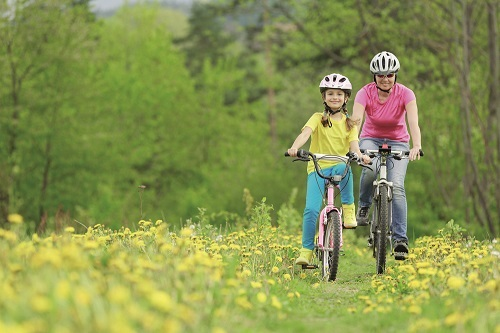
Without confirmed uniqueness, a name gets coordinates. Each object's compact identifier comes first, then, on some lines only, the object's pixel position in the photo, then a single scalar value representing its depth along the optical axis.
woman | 14.27
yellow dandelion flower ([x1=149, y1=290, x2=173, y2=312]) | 6.68
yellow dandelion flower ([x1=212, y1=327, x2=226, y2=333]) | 7.10
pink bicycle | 13.49
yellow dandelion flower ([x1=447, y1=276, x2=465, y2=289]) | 8.77
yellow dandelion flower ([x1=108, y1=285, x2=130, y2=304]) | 6.50
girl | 13.89
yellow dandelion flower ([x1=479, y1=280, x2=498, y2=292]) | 8.45
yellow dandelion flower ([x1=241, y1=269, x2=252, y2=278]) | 10.68
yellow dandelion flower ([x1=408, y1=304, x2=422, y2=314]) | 8.61
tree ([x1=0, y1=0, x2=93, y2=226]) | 49.70
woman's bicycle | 14.01
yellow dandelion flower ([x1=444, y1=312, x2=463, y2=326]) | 7.39
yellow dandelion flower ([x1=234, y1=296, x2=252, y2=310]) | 8.85
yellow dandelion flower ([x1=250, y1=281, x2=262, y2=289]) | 9.75
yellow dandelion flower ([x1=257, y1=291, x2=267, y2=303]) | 9.10
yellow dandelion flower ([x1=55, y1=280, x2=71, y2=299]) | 6.42
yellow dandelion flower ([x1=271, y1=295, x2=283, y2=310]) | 9.17
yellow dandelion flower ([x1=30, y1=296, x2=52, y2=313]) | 6.17
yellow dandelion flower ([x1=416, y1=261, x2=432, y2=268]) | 9.96
